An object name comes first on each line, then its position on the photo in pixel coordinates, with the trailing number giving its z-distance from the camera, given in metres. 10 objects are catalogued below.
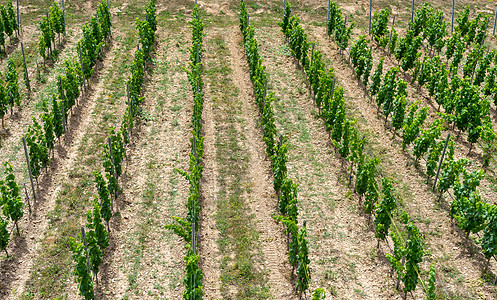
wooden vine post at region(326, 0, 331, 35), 35.51
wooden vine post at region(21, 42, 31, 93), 27.34
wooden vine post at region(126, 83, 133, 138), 24.36
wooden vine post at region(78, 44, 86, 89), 27.25
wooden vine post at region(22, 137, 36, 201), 20.33
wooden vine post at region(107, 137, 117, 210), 20.94
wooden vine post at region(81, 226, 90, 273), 16.65
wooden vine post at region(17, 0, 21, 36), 33.25
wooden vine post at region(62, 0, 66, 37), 33.26
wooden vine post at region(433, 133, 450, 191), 21.66
